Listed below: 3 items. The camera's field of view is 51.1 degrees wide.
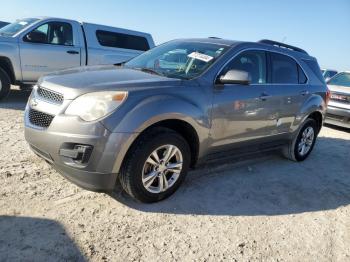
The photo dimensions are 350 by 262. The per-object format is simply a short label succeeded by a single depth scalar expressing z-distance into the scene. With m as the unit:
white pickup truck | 7.86
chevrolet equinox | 3.29
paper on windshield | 4.26
